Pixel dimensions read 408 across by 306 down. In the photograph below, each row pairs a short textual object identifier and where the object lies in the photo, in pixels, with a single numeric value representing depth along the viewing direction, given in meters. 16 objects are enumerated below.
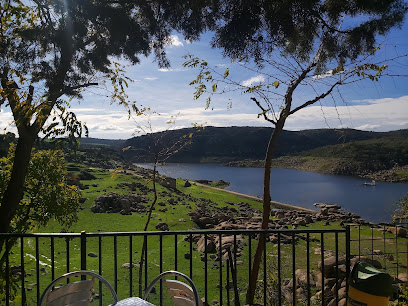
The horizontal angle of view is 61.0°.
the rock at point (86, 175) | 34.11
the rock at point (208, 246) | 14.43
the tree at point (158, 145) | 10.02
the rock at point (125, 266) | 12.22
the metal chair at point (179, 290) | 1.99
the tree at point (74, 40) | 4.55
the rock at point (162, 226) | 19.45
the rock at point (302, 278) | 9.43
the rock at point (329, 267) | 9.10
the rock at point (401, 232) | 17.14
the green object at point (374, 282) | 2.54
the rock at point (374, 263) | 9.16
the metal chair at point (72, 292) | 2.03
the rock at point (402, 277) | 8.92
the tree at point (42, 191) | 7.03
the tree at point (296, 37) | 4.57
